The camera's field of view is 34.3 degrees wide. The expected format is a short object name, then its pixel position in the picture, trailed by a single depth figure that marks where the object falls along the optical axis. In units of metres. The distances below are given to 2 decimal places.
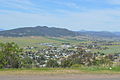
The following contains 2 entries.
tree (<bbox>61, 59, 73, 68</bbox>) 18.52
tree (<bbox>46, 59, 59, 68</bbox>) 19.32
